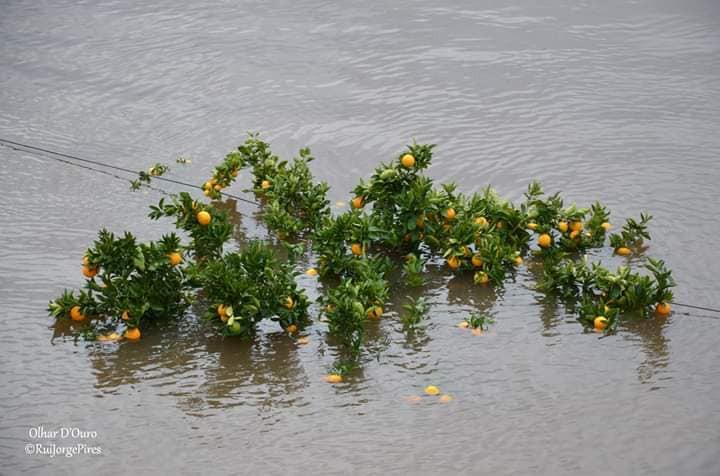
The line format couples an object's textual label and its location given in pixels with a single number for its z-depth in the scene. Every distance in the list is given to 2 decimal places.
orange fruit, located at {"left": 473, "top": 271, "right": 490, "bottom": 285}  9.62
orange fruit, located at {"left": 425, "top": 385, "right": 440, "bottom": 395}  7.95
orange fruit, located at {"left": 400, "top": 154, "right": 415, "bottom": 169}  9.87
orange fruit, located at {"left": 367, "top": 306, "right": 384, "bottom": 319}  8.98
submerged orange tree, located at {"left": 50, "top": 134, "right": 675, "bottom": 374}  8.69
